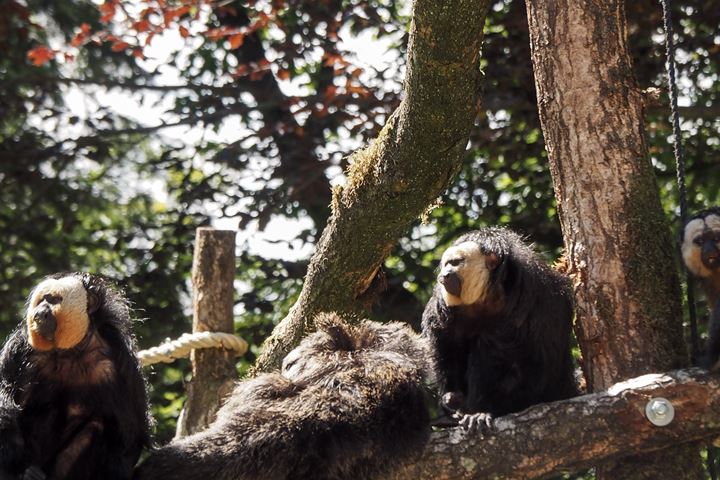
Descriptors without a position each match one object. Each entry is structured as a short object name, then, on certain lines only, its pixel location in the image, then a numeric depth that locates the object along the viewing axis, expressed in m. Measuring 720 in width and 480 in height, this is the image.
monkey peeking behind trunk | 11.55
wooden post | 13.80
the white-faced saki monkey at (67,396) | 9.30
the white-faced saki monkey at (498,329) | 11.07
